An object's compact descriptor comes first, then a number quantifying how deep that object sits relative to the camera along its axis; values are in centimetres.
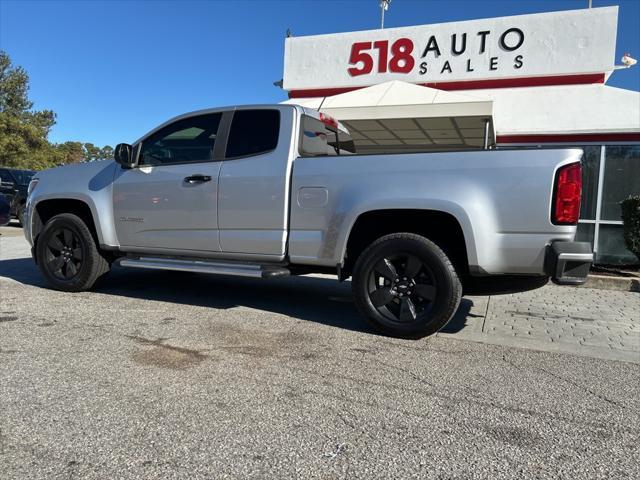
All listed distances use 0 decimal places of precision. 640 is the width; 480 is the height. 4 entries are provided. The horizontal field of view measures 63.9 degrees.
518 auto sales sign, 1232
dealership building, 1055
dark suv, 1524
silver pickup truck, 400
